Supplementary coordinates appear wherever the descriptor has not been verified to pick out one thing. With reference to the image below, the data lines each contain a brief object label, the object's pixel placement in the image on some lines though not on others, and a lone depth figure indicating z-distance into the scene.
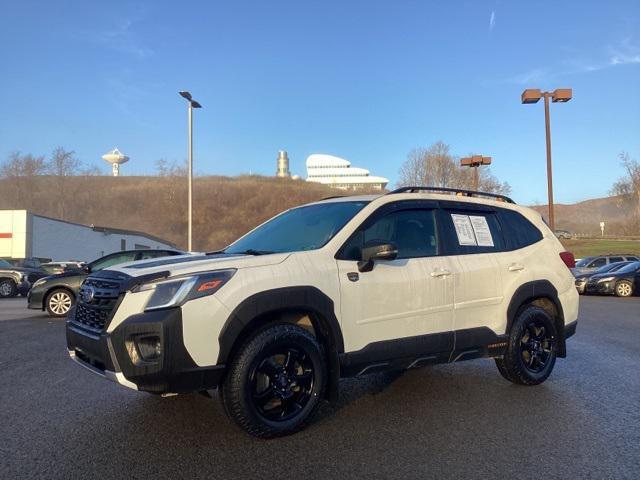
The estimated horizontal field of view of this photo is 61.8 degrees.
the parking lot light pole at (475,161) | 28.14
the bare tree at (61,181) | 83.62
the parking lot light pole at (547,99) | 23.21
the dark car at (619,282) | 18.38
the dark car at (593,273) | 19.21
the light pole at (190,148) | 22.88
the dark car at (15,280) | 18.67
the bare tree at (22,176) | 83.19
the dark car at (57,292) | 11.24
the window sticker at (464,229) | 5.18
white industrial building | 33.97
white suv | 3.60
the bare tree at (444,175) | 40.84
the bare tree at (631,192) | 57.25
